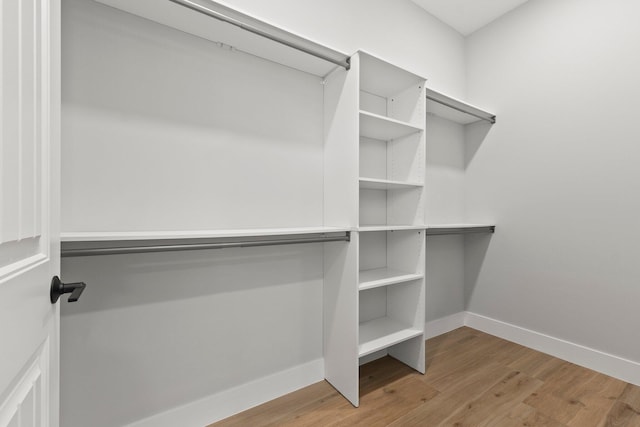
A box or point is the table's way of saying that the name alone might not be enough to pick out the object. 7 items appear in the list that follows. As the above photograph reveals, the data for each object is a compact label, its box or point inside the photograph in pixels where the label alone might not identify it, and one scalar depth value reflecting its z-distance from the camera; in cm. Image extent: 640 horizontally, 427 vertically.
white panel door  45
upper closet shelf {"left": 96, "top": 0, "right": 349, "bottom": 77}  120
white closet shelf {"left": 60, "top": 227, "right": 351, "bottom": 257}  100
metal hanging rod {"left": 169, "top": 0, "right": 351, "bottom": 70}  116
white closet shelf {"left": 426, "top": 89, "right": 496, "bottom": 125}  213
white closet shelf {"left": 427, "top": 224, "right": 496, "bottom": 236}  214
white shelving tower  161
